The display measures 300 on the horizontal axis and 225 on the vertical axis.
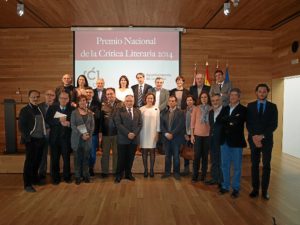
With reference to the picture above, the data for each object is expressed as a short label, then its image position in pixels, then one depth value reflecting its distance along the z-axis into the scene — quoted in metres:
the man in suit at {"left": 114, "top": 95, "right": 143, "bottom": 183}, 5.00
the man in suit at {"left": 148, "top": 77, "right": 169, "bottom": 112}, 5.60
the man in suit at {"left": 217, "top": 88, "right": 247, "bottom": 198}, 4.13
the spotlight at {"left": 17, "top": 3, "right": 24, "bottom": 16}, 4.76
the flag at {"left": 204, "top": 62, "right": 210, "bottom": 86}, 7.11
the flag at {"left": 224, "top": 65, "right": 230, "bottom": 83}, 7.05
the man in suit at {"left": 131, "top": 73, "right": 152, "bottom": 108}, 5.82
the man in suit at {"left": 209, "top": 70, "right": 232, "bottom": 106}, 5.38
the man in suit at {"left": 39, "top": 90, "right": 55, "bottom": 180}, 4.92
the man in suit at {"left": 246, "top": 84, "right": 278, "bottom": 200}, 4.05
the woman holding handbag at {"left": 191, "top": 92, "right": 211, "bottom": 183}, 4.82
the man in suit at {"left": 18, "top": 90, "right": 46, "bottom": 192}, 4.41
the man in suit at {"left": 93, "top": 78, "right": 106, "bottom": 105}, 5.38
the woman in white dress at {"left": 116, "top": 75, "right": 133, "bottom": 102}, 5.54
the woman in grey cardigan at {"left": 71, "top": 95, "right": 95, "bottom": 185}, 4.78
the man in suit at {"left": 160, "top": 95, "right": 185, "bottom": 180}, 5.16
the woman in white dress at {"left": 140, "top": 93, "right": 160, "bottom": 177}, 5.22
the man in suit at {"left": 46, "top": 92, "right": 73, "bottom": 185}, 4.78
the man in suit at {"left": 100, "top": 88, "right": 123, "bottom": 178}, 5.14
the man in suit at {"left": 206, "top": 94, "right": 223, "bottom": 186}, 4.56
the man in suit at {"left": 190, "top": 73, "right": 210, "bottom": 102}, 5.51
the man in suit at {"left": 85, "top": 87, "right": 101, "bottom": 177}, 5.12
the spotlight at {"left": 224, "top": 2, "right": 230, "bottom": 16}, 4.78
